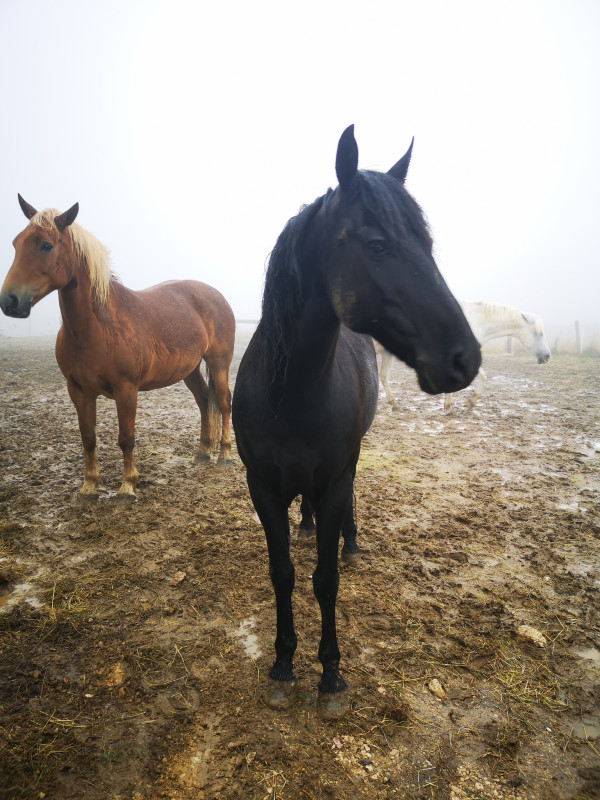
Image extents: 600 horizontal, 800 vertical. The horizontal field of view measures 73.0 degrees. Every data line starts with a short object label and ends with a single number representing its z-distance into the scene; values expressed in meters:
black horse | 1.41
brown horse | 3.36
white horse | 8.72
